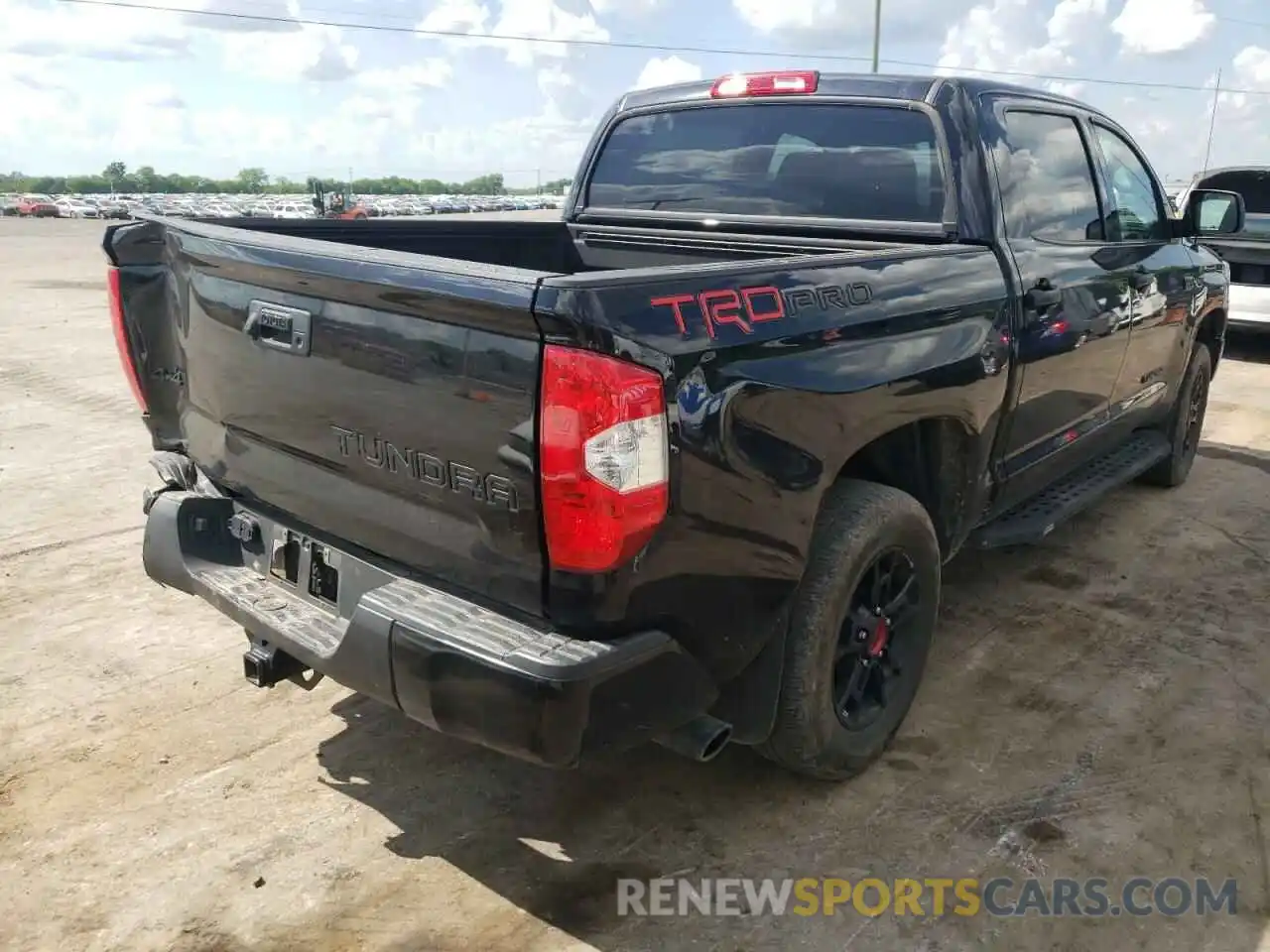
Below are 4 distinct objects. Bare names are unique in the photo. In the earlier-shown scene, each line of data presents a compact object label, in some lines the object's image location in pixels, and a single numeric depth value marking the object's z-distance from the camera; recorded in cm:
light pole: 3009
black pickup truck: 211
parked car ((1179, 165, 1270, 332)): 974
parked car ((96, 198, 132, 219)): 6094
